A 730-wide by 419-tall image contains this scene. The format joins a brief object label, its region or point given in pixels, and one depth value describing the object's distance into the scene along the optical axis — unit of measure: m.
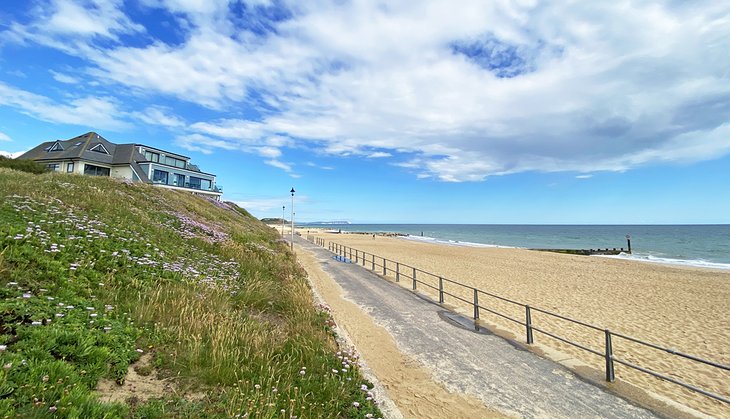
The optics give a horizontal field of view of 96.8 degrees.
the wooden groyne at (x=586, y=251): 47.97
